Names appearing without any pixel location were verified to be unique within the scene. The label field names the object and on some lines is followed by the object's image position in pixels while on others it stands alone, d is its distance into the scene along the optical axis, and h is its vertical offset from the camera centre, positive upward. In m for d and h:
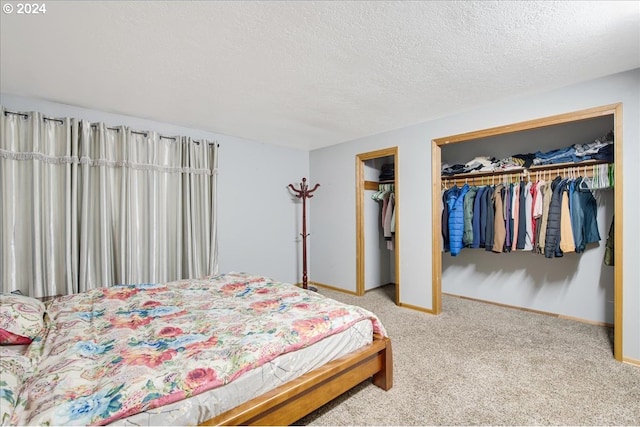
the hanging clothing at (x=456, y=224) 3.61 -0.12
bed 1.13 -0.66
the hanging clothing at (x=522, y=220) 3.21 -0.08
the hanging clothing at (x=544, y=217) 3.08 -0.05
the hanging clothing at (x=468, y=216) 3.59 -0.03
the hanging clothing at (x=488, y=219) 3.44 -0.06
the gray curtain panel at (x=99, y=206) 2.69 +0.14
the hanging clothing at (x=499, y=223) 3.36 -0.11
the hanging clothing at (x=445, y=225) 3.70 -0.14
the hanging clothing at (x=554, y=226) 2.98 -0.14
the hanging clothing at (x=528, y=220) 3.20 -0.08
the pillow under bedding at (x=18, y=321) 1.60 -0.58
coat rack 4.55 -0.02
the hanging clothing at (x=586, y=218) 2.92 -0.06
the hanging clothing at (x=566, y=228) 2.93 -0.16
